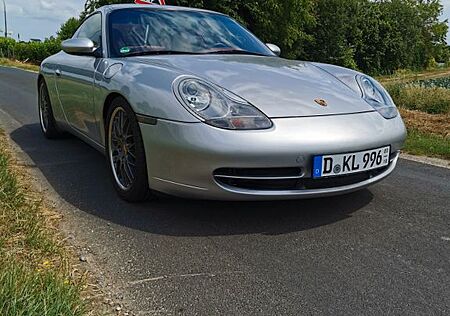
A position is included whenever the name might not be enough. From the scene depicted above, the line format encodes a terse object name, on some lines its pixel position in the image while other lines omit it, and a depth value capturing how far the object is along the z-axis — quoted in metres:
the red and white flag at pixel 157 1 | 7.65
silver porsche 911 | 2.50
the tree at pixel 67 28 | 36.78
